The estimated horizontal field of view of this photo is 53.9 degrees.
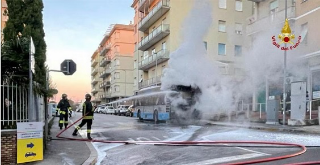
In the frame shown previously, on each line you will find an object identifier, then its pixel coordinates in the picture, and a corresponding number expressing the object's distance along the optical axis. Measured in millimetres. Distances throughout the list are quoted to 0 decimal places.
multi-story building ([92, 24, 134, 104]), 68062
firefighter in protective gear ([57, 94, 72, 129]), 15055
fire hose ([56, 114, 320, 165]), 7309
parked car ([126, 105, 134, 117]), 36938
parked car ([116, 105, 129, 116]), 41812
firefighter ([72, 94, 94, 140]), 12053
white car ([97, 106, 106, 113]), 55188
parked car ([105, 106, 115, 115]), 48556
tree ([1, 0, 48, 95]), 7457
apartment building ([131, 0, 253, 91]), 21422
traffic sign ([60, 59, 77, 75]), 10420
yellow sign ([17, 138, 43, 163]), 6984
